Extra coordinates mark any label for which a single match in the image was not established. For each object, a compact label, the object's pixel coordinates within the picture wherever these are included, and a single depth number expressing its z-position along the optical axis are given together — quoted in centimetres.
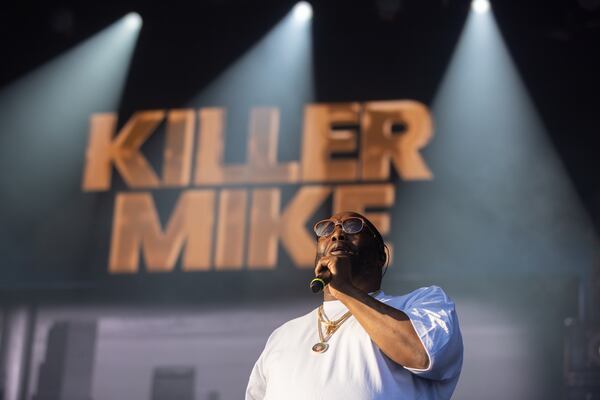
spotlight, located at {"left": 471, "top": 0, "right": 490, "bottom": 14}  926
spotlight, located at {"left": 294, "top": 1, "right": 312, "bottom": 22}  966
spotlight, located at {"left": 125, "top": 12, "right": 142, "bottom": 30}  999
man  308
